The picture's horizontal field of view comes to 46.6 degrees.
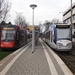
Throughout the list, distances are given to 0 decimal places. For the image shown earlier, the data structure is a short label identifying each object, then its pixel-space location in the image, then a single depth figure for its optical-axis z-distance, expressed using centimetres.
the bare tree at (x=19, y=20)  2988
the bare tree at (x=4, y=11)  1617
